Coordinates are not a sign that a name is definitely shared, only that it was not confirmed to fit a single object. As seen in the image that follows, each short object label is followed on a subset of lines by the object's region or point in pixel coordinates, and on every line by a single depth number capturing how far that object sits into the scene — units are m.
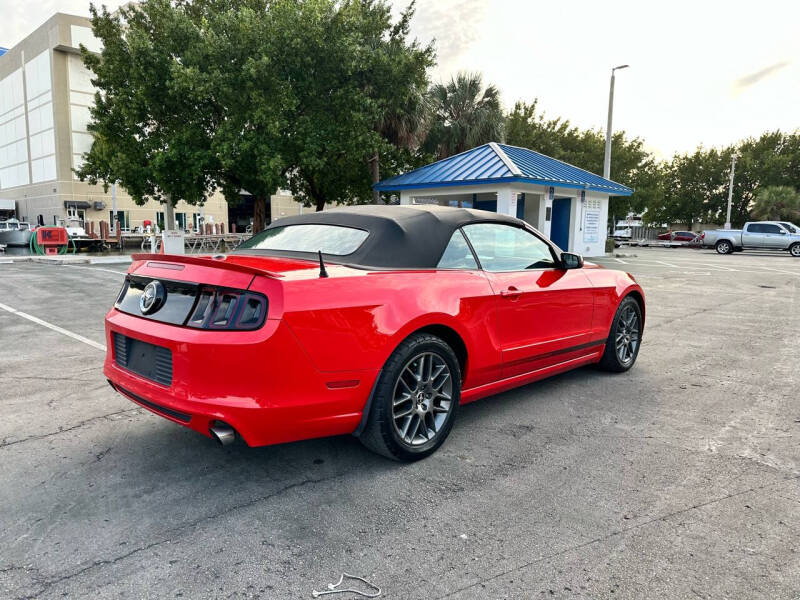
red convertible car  2.64
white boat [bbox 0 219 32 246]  25.18
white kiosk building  18.00
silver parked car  29.22
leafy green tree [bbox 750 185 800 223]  42.25
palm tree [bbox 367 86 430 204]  22.16
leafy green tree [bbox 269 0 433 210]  17.61
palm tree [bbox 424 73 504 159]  25.70
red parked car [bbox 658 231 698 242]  43.19
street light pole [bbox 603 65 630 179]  24.96
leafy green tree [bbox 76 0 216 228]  17.95
